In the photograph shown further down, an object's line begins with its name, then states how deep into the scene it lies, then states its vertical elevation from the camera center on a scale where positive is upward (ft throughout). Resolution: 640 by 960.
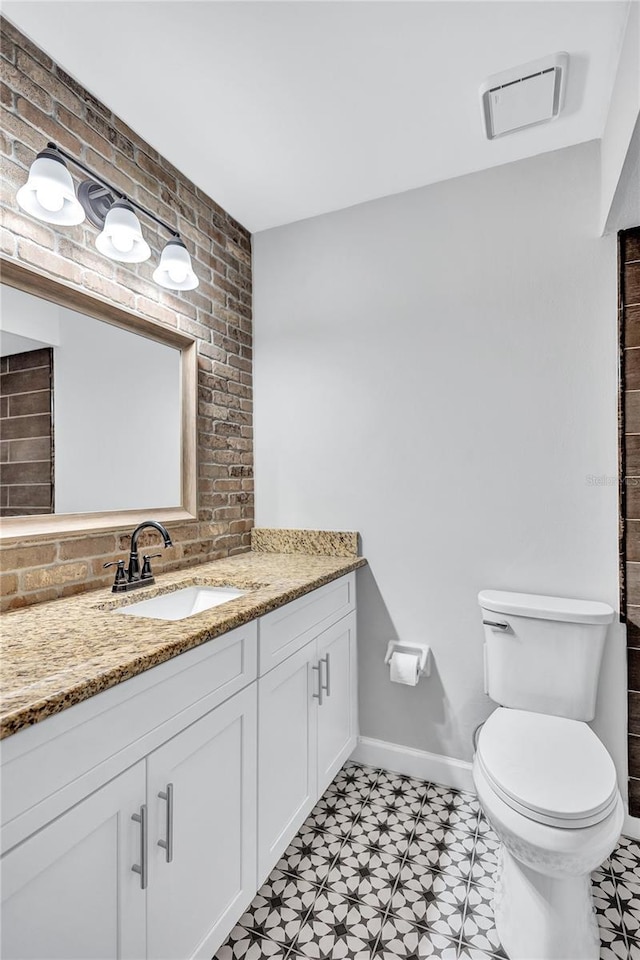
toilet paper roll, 6.54 -2.49
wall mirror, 4.59 +0.79
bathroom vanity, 2.64 -2.05
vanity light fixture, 4.33 +2.65
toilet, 3.93 -2.58
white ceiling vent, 4.94 +4.12
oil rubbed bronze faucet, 5.21 -0.96
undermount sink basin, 5.28 -1.32
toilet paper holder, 6.71 -2.35
